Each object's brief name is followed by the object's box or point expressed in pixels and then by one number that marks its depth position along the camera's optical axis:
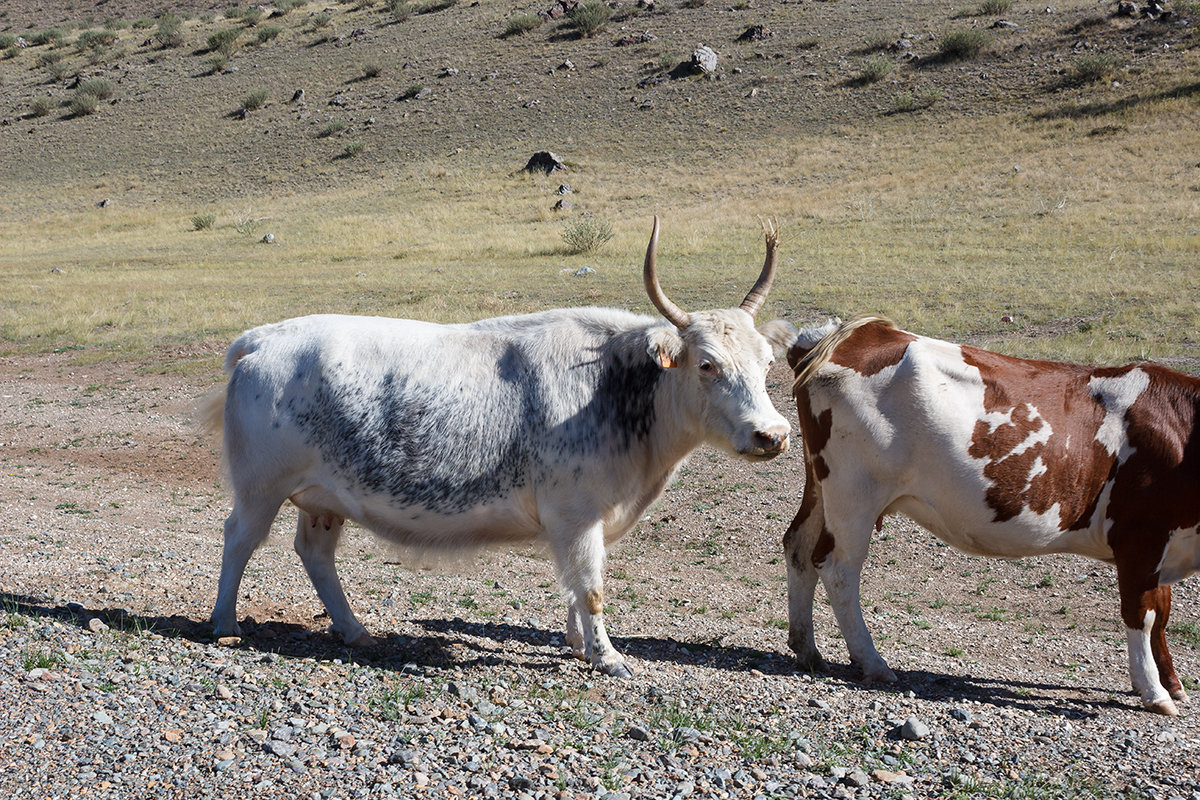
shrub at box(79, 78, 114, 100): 66.31
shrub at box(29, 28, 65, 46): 81.38
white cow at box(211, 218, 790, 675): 6.35
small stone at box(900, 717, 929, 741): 5.36
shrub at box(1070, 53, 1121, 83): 48.25
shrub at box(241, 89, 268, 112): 62.78
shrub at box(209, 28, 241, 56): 73.00
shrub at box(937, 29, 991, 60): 53.50
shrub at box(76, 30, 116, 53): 77.69
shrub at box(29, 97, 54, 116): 65.50
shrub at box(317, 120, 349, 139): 57.75
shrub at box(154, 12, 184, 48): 76.75
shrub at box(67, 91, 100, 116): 63.88
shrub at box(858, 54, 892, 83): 53.72
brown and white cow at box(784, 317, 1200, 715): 6.74
